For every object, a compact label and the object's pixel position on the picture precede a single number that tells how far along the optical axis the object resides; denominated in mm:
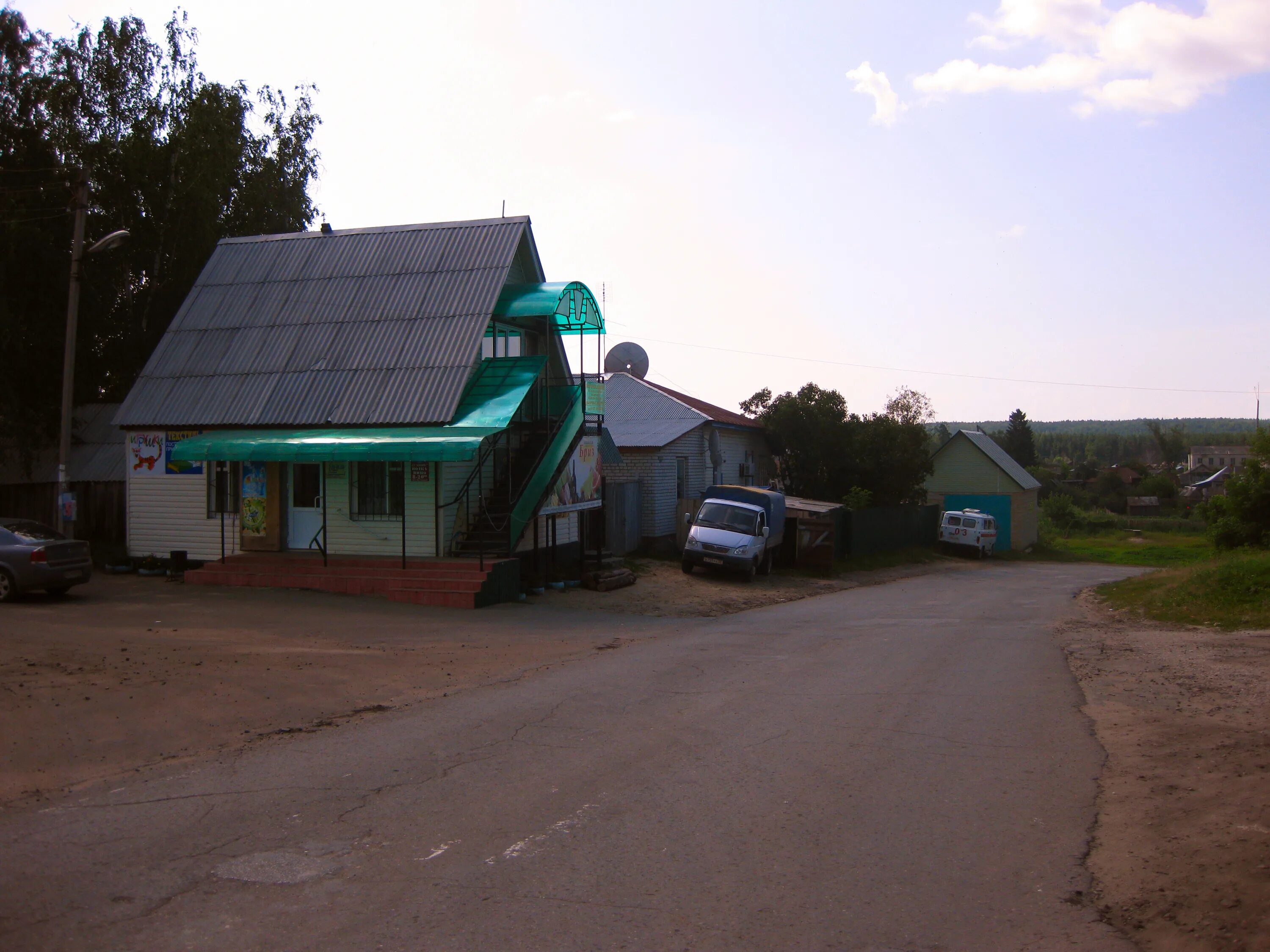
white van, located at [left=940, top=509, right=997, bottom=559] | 43250
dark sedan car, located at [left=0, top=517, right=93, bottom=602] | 16516
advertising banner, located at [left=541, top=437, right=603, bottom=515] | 21016
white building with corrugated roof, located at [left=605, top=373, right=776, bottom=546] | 29625
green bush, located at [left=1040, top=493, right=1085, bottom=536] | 71750
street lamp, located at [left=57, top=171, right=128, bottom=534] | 19922
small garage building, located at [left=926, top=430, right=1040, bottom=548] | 52500
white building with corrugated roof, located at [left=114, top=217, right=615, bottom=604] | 19828
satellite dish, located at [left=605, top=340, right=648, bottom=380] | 37062
